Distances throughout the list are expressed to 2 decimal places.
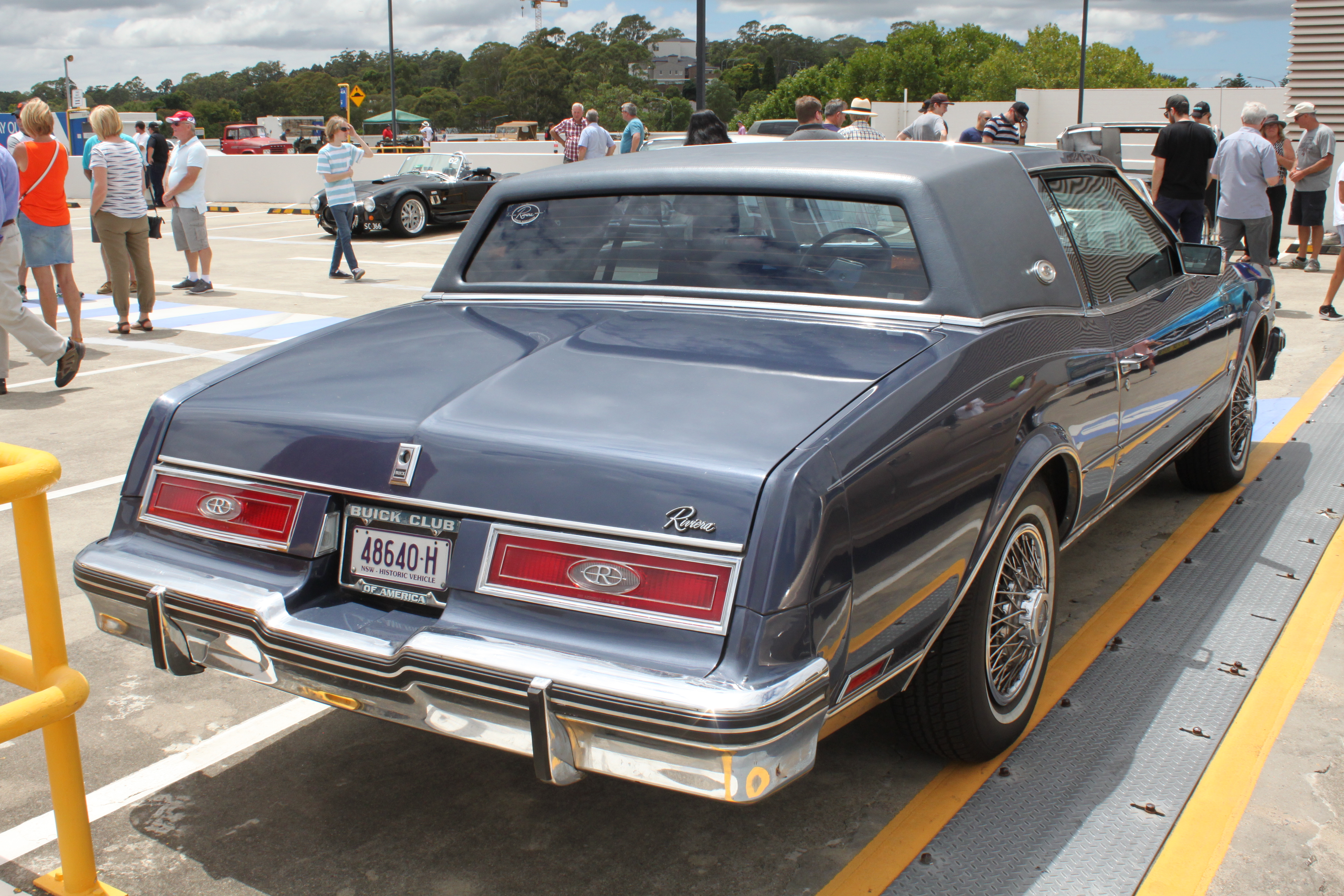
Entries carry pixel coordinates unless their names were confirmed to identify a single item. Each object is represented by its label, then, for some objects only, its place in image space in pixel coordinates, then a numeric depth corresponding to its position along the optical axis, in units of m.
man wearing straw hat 11.22
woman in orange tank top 8.12
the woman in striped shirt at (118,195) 9.09
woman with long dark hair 10.87
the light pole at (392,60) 37.38
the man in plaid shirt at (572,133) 16.20
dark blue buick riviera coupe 2.11
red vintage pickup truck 55.16
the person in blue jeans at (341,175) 12.40
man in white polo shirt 11.05
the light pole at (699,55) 15.42
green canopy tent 71.12
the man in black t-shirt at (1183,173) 9.52
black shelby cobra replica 16.98
